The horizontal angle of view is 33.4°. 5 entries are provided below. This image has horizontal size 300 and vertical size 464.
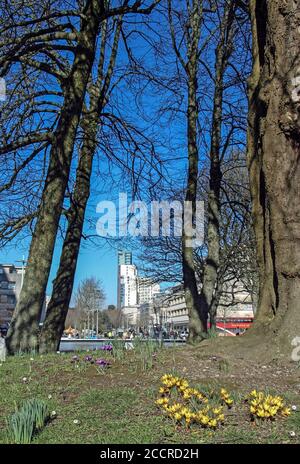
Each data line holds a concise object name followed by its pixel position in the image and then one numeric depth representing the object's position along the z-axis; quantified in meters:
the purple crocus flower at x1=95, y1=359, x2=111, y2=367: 4.82
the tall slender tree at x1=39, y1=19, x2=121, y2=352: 8.80
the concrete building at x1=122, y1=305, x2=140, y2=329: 83.76
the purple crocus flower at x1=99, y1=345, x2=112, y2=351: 5.77
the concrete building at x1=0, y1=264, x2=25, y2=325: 81.39
